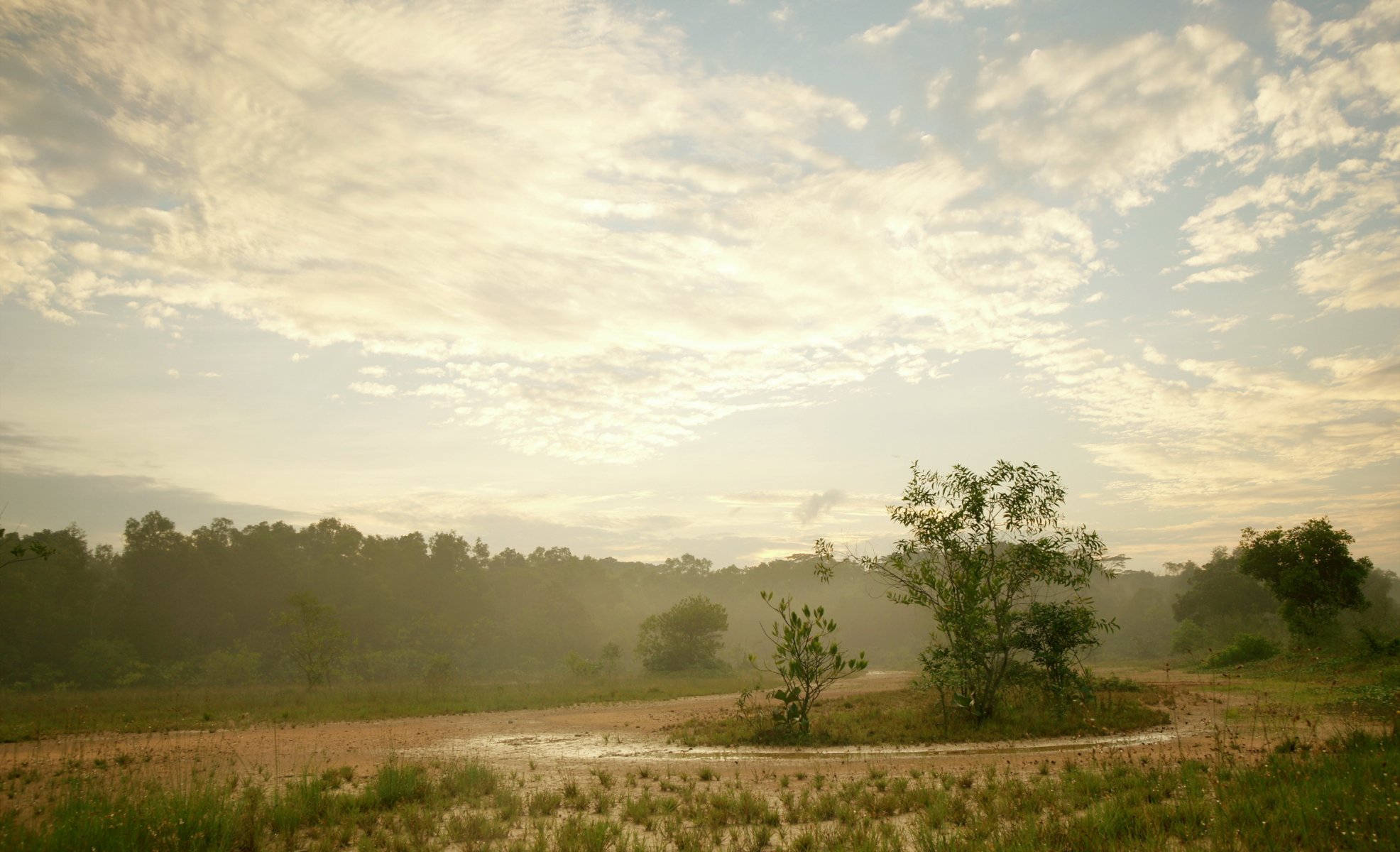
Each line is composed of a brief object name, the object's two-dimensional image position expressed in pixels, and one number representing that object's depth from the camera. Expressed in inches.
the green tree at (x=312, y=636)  1551.4
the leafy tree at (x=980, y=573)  725.3
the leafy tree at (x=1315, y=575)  1401.3
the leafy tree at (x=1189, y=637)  1968.5
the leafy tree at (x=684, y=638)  2218.3
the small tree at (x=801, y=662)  688.4
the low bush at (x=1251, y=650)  1355.8
